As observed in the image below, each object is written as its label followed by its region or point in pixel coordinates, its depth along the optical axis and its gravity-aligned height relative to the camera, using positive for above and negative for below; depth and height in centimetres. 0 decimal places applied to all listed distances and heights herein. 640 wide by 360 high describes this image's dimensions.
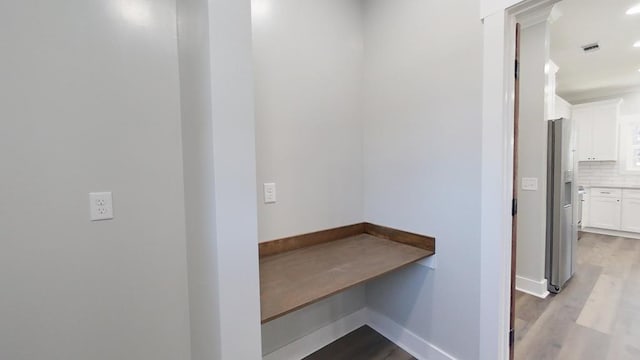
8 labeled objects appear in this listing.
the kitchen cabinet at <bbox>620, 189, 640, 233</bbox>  477 -87
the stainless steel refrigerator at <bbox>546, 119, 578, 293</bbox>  282 -43
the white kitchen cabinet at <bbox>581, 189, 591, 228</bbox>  537 -90
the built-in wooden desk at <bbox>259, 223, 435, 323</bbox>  125 -57
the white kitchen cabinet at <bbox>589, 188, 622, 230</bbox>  500 -86
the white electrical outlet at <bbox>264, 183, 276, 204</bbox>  175 -15
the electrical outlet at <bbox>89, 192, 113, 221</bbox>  118 -15
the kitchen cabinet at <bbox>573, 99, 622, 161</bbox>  507 +66
